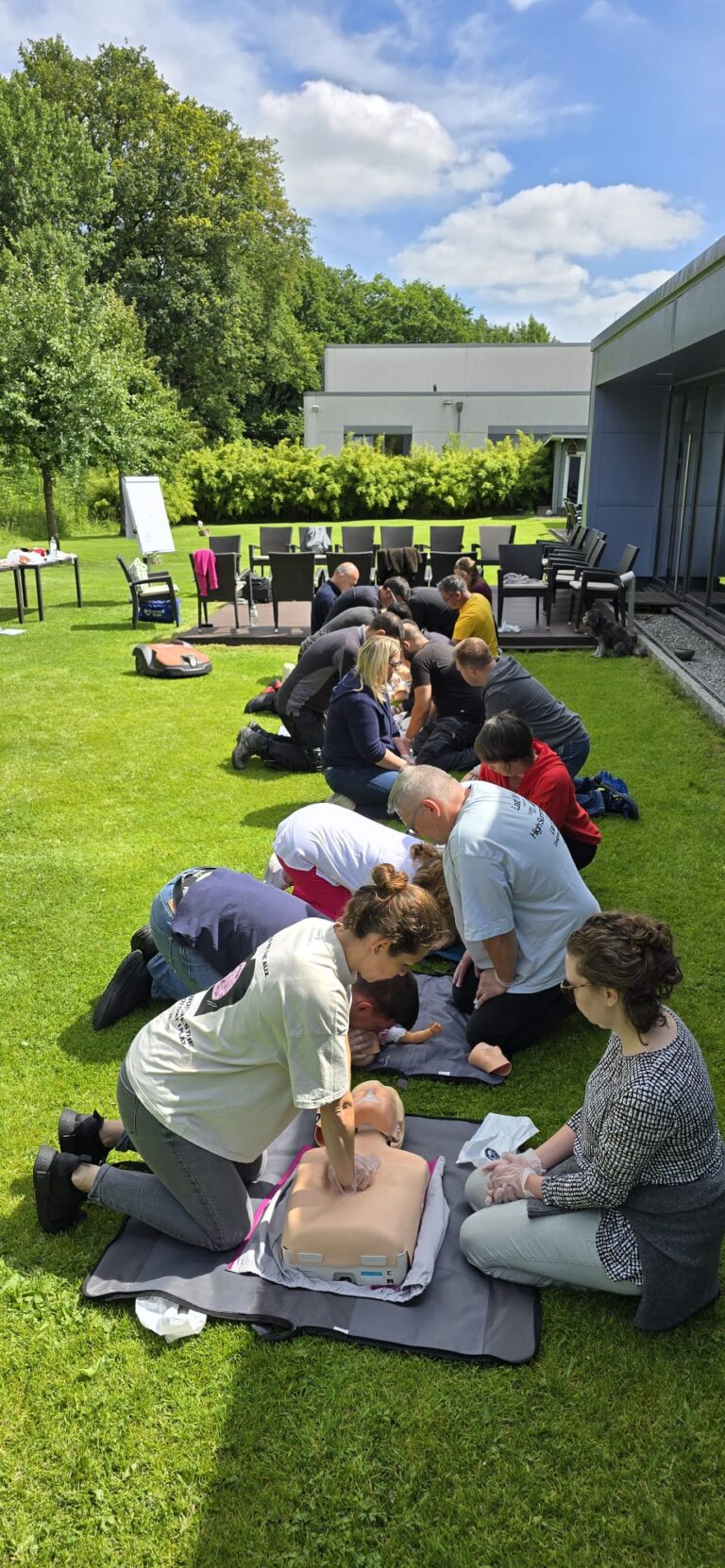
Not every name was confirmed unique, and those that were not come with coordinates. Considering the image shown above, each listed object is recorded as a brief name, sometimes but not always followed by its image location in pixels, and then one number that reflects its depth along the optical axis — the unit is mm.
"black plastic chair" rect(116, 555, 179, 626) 14031
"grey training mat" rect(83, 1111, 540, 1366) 2820
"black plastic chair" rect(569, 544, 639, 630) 13117
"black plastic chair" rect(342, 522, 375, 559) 17938
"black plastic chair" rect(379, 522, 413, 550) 18172
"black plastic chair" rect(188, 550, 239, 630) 13414
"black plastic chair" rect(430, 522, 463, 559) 18391
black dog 12188
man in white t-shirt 3848
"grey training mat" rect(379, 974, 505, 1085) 4090
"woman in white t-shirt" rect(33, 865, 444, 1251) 2650
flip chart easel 17109
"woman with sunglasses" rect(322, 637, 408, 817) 6070
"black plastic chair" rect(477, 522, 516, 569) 18062
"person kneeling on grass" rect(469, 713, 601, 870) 4520
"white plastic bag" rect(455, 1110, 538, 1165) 3520
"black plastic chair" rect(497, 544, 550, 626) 15219
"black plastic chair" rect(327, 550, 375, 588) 14375
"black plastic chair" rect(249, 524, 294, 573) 17859
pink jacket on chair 13065
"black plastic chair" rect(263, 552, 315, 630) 13023
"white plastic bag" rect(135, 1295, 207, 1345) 2863
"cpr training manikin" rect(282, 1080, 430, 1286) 2953
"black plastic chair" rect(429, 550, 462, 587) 14992
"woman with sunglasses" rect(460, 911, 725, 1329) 2543
